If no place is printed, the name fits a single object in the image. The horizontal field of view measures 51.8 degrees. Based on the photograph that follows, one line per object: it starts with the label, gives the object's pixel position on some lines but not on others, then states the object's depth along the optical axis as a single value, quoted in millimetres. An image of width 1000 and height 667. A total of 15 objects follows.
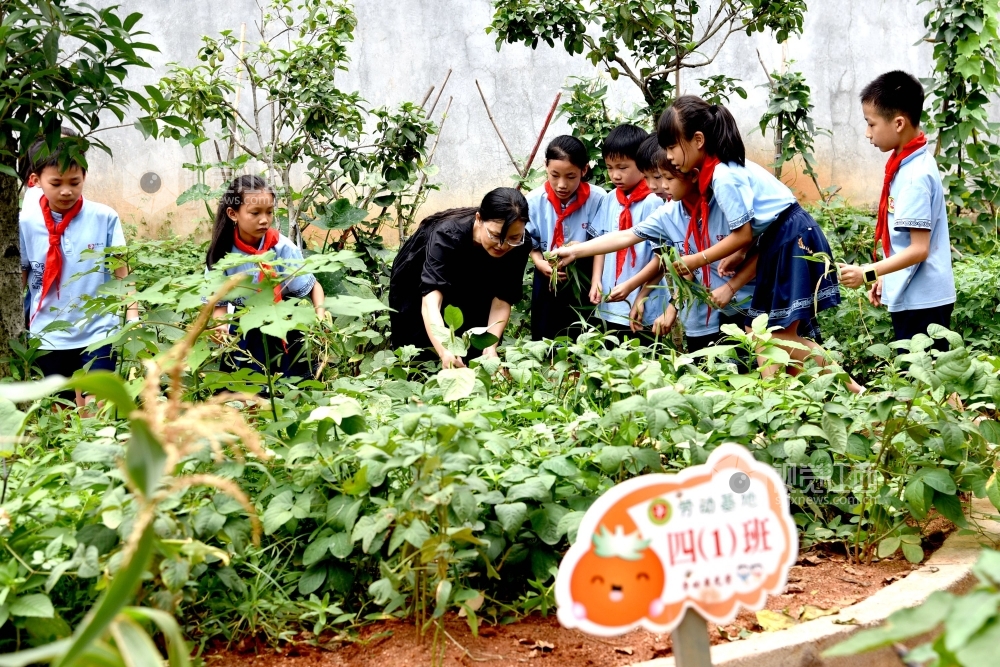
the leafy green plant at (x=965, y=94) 5902
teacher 4215
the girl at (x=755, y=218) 3900
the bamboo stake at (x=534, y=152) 6074
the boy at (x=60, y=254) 4387
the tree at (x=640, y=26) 5961
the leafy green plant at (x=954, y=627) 1188
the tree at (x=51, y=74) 3221
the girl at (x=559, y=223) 4863
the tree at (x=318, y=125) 5703
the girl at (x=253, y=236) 4387
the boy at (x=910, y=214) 3887
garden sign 1654
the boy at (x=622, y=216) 4688
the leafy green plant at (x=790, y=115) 6367
